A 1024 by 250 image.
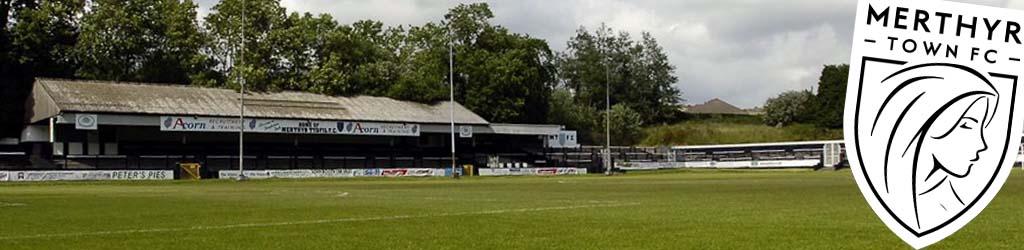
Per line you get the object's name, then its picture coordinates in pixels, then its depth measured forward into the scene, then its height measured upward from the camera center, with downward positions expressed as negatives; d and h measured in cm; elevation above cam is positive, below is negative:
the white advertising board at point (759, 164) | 9294 -233
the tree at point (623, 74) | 13650 +827
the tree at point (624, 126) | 11725 +130
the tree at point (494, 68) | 9706 +634
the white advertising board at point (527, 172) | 7662 -250
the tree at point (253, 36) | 8569 +816
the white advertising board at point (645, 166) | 9079 -240
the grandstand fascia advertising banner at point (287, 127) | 7081 +75
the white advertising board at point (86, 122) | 6450 +90
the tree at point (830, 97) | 11794 +467
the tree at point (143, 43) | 7925 +721
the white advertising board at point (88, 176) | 5484 -208
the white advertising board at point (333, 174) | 6450 -228
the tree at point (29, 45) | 7531 +655
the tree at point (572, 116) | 11049 +237
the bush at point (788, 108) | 12681 +357
